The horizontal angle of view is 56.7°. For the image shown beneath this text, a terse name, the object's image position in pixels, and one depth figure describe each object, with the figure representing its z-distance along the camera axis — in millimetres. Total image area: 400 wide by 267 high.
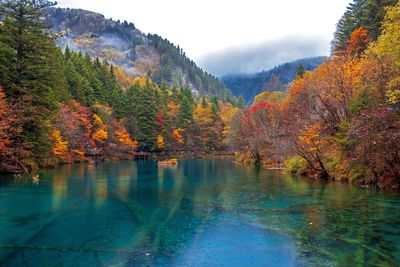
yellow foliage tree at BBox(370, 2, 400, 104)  19716
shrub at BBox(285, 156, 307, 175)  37250
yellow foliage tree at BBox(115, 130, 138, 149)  73500
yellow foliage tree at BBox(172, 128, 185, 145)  95106
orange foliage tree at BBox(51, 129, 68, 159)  47419
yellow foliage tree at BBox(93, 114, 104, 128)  66875
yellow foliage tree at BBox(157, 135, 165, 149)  87750
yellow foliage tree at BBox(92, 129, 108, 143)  65562
